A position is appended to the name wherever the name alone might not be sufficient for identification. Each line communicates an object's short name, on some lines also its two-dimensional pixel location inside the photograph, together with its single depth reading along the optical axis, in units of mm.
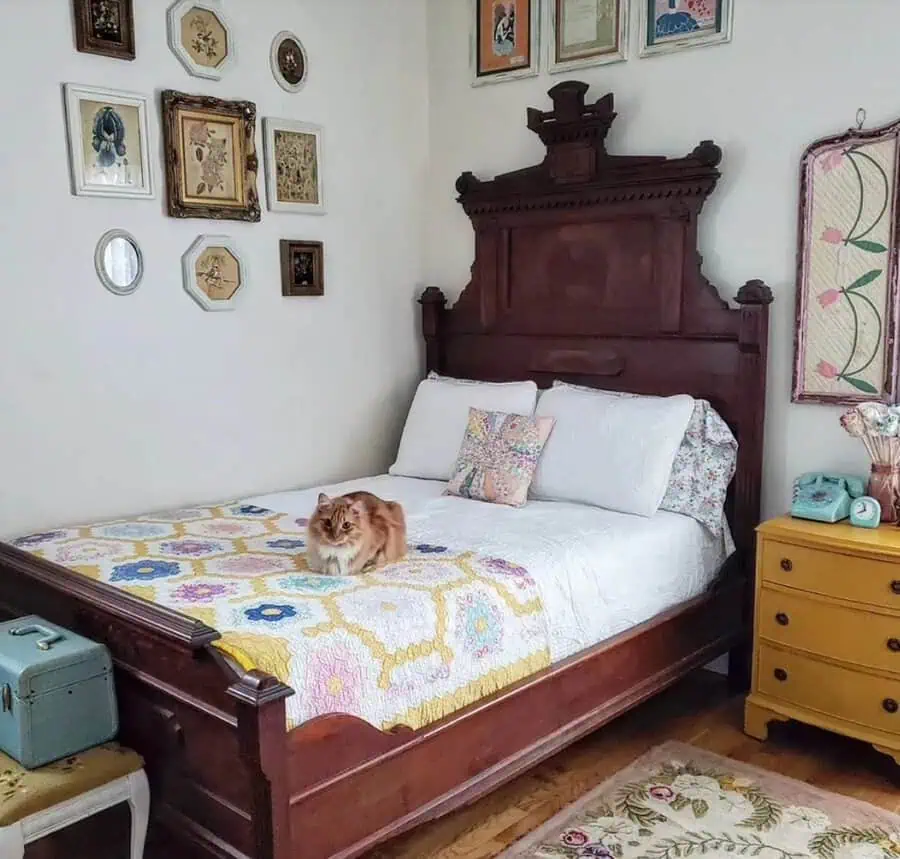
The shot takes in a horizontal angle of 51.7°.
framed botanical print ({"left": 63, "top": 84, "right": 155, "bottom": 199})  2760
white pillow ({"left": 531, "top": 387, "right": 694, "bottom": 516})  2854
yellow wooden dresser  2488
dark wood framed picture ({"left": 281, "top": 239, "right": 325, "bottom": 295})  3348
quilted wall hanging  2701
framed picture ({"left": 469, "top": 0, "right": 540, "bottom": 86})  3439
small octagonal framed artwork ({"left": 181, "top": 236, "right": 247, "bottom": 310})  3062
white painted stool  1802
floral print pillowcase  2910
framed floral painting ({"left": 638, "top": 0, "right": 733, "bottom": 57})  2973
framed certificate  3205
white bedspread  2426
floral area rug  2195
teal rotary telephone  2668
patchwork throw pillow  2994
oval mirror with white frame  2850
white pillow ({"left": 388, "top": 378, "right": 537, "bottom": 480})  3305
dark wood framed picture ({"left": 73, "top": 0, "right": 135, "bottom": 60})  2748
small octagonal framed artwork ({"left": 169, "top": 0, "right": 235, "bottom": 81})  2967
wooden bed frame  1806
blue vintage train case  1911
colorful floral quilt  1868
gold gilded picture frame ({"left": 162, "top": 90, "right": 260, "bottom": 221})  2982
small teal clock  2600
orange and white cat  2230
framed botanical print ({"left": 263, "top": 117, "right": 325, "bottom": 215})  3271
